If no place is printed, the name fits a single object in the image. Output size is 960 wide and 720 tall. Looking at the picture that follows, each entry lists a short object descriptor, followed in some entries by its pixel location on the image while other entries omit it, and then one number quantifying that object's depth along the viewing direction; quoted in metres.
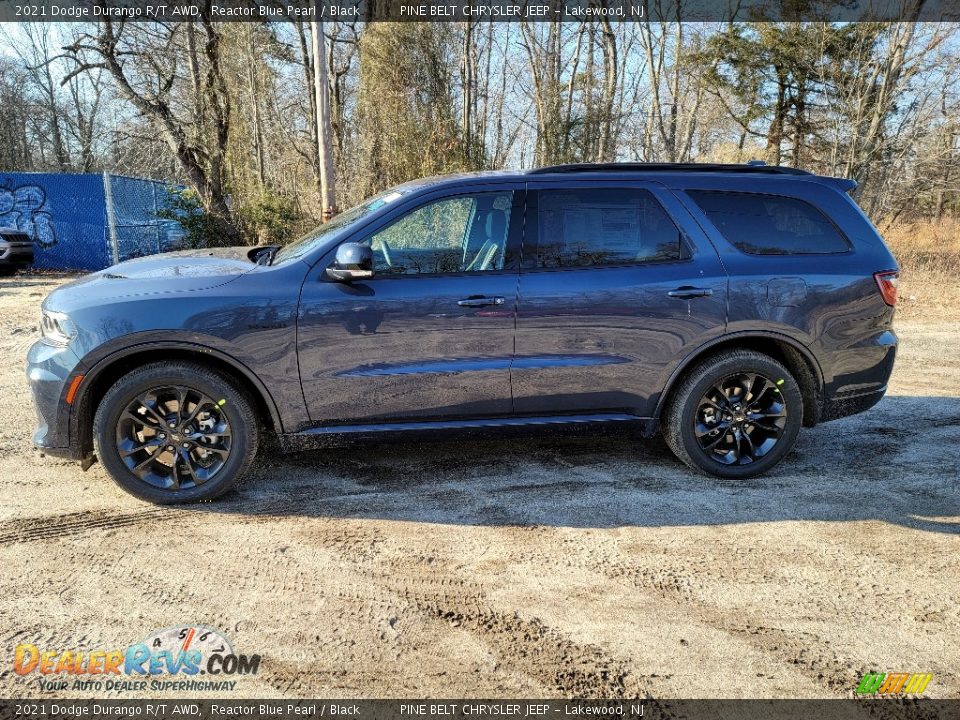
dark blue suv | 3.68
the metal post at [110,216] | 15.05
